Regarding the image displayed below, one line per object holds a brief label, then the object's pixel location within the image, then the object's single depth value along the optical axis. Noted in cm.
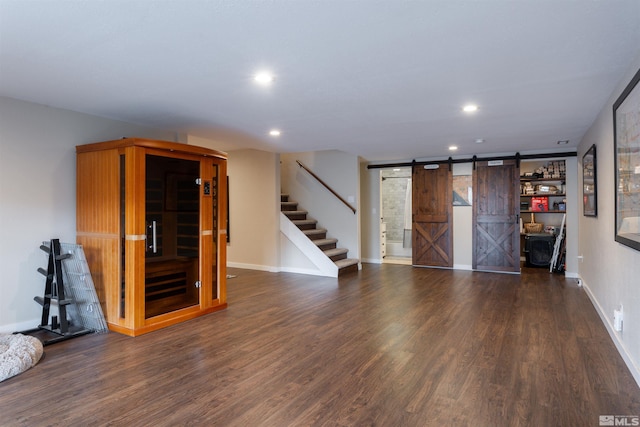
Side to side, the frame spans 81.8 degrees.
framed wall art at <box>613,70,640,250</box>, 252
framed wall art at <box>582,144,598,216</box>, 425
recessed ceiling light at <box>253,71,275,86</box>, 292
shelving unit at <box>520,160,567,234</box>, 779
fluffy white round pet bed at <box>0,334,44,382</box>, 268
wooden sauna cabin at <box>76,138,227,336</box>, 360
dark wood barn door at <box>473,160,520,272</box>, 697
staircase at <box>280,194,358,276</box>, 703
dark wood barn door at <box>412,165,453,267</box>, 752
